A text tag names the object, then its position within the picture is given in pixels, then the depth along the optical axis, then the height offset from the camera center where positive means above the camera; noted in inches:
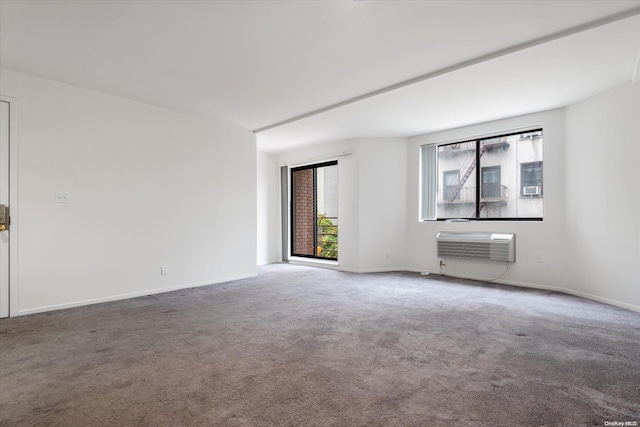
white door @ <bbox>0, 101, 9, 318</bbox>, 135.0 +6.6
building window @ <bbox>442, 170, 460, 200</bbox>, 236.1 +19.7
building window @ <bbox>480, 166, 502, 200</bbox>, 216.7 +18.7
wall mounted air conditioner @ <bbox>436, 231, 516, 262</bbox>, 200.1 -21.4
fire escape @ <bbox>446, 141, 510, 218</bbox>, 216.0 +30.2
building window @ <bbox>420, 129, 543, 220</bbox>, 203.6 +22.0
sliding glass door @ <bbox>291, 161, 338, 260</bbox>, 309.0 -7.8
